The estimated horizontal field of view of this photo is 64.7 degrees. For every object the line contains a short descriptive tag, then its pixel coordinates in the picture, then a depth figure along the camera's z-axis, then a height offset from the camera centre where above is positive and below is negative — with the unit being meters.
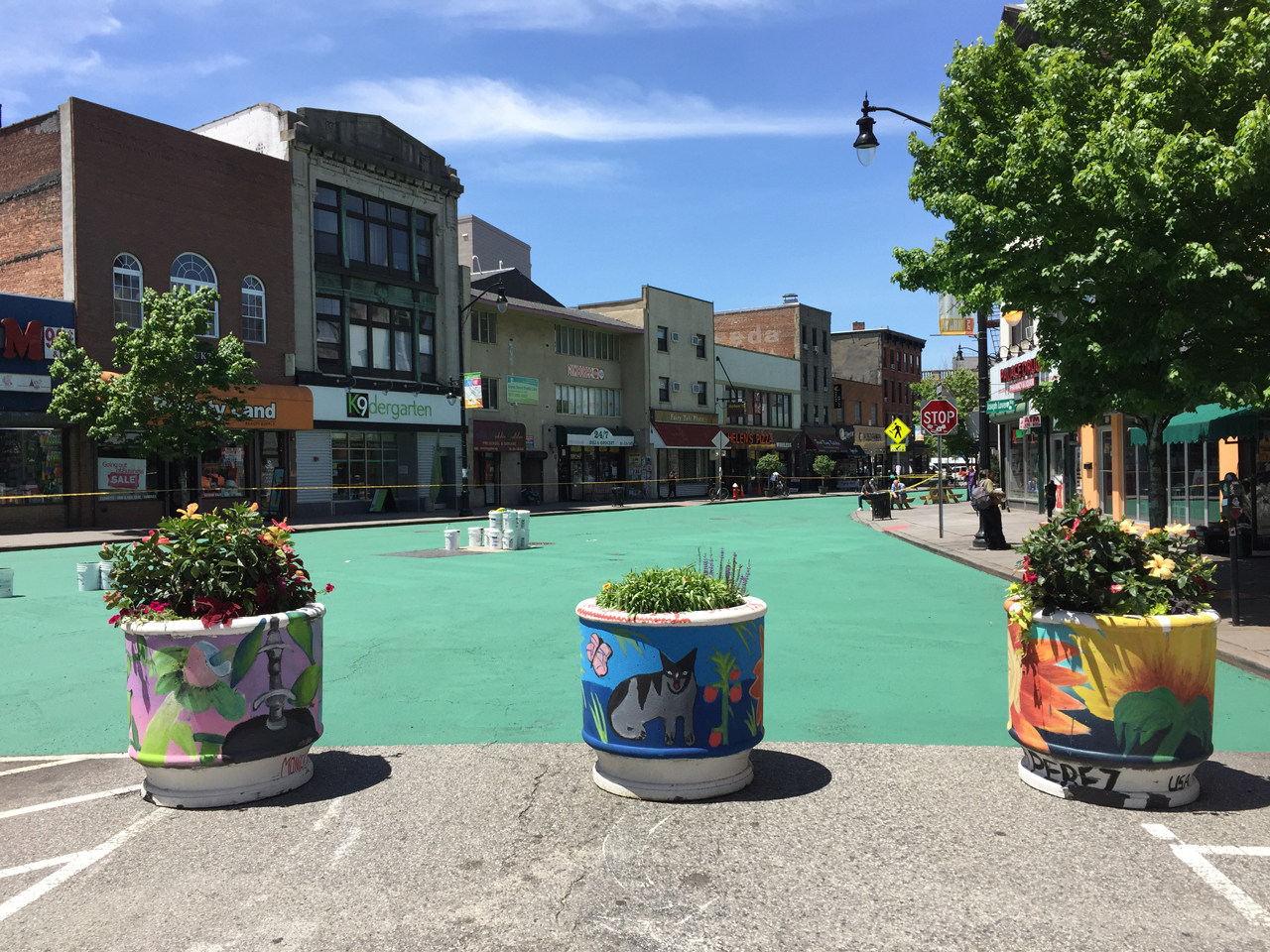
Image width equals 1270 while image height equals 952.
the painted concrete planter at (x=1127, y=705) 4.86 -1.20
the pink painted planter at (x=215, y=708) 5.06 -1.19
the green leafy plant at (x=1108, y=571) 5.06 -0.56
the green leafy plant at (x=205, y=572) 5.24 -0.52
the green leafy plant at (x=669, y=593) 5.21 -0.66
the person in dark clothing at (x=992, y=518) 18.59 -1.00
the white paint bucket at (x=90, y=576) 14.48 -1.44
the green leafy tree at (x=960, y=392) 60.18 +5.27
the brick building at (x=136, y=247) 29.50 +7.27
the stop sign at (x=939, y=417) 21.41 +1.03
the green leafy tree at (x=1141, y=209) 10.65 +2.88
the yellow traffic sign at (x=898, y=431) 32.00 +1.09
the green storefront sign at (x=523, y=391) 48.25 +3.92
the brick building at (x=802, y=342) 76.38 +9.77
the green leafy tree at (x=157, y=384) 26.91 +2.54
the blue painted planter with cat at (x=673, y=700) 5.04 -1.17
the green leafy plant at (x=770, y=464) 59.34 +0.20
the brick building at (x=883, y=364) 91.62 +9.49
